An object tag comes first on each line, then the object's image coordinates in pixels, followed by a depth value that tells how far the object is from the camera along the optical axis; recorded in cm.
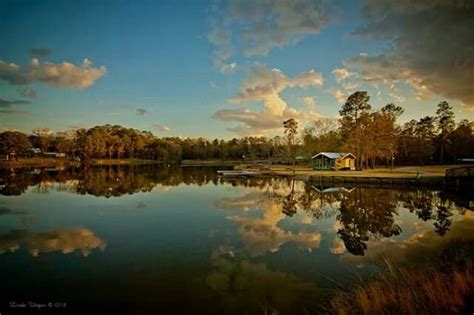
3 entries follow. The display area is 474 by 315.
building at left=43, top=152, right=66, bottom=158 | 8825
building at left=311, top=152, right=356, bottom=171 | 4609
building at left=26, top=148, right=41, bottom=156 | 8460
